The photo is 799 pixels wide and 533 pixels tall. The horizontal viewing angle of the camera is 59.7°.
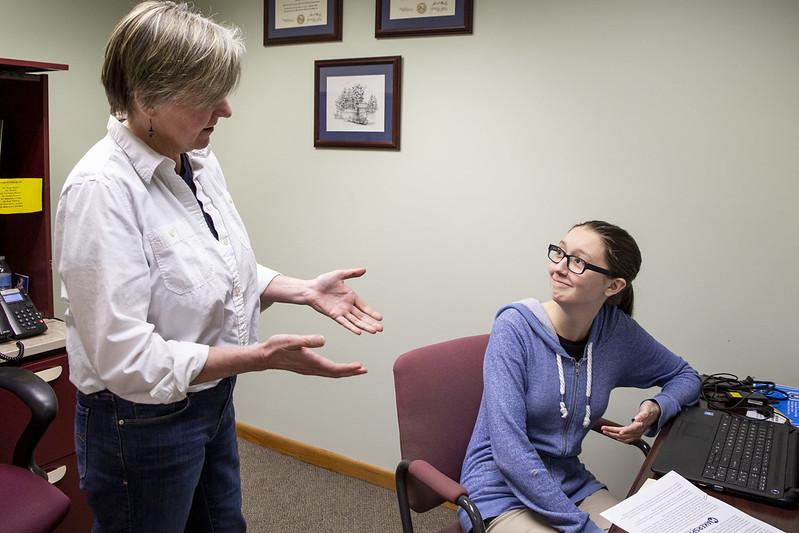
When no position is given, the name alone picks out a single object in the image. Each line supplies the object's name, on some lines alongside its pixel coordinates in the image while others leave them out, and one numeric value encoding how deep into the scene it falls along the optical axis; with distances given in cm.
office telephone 218
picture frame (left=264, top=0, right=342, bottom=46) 283
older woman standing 122
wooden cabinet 217
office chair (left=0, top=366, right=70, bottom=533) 164
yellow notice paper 224
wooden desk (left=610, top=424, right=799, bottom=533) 136
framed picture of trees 273
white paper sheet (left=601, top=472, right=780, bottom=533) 132
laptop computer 147
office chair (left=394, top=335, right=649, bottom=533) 178
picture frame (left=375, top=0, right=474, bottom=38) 253
